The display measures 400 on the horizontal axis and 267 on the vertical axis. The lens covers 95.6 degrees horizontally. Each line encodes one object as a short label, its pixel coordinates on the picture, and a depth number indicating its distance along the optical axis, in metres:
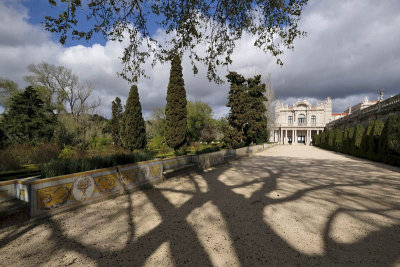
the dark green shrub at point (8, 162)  8.61
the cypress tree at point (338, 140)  21.73
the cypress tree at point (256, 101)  22.15
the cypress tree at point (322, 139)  31.45
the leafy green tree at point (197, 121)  32.12
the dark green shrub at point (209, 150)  11.67
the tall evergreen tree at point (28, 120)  13.41
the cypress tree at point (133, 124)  17.86
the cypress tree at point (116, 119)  23.19
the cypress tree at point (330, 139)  25.49
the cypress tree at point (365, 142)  14.68
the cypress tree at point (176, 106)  16.84
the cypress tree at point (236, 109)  19.19
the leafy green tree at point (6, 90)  23.06
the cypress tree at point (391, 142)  10.73
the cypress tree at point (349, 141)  18.11
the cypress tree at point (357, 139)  16.50
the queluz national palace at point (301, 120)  59.06
